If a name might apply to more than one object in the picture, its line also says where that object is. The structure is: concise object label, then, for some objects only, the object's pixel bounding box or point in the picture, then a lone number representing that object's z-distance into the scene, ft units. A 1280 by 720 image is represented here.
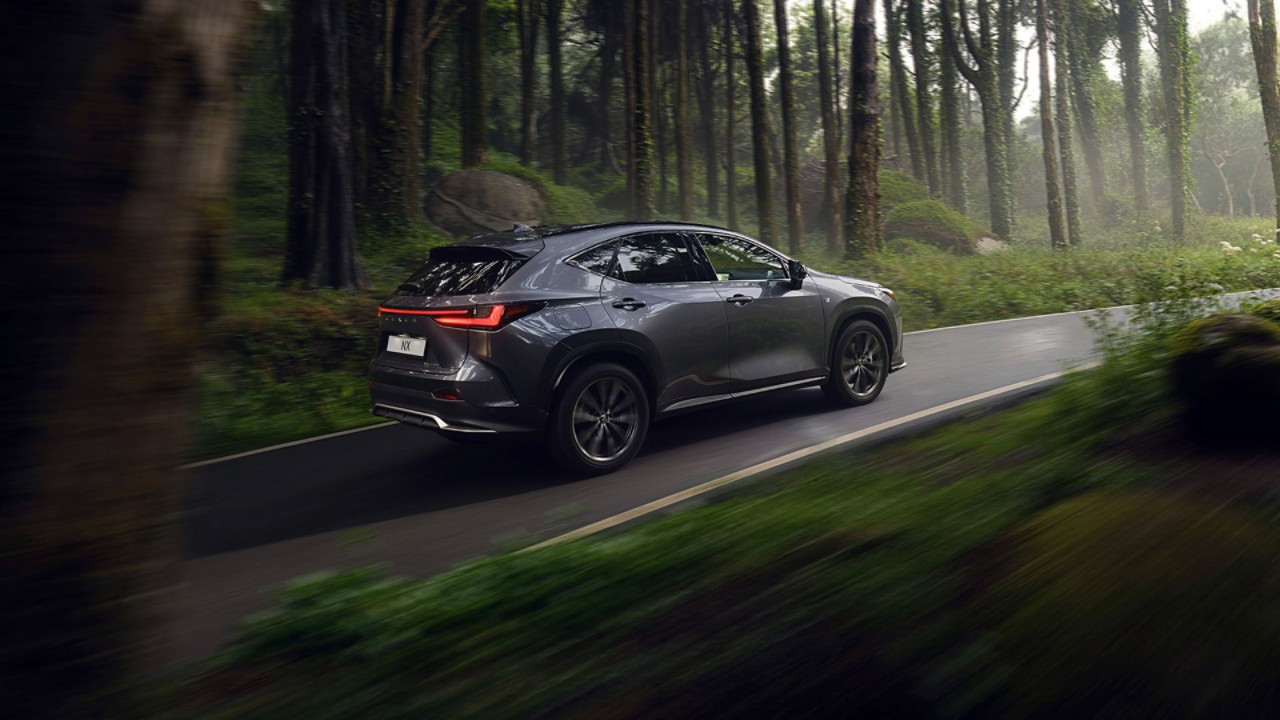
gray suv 20.74
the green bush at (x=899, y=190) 114.01
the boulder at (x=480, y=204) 76.33
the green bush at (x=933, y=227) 105.29
